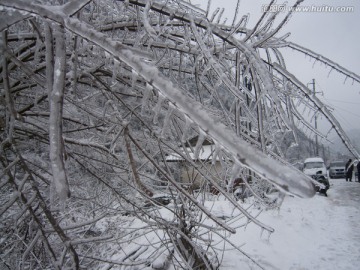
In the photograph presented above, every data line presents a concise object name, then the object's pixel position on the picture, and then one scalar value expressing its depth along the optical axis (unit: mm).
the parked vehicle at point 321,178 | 16534
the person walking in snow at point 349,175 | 24953
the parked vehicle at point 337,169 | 30269
